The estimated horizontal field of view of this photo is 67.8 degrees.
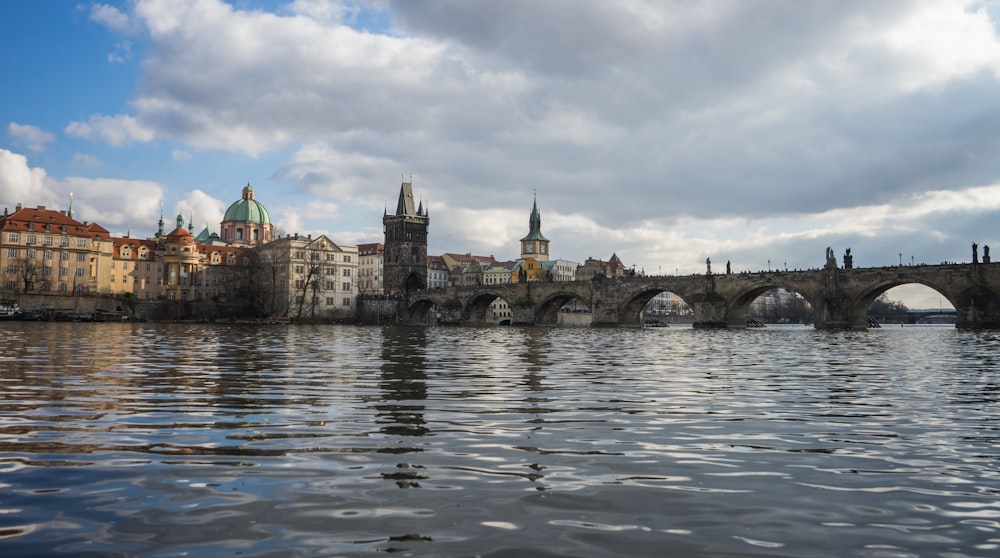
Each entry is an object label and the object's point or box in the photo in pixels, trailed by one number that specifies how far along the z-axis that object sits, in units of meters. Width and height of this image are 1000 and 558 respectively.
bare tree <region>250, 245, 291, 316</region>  104.50
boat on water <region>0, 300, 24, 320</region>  80.81
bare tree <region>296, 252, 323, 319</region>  103.25
